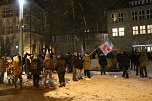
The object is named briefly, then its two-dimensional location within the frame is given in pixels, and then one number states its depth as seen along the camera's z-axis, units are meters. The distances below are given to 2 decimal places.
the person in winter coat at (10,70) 9.89
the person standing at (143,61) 11.31
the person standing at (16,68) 9.27
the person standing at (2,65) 10.01
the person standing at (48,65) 9.57
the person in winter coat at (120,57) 11.52
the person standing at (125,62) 11.20
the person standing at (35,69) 9.27
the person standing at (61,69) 9.36
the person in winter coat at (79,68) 10.86
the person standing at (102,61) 12.92
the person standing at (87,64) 11.25
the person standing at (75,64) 10.81
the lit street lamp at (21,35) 10.98
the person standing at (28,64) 11.51
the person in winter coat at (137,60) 12.33
